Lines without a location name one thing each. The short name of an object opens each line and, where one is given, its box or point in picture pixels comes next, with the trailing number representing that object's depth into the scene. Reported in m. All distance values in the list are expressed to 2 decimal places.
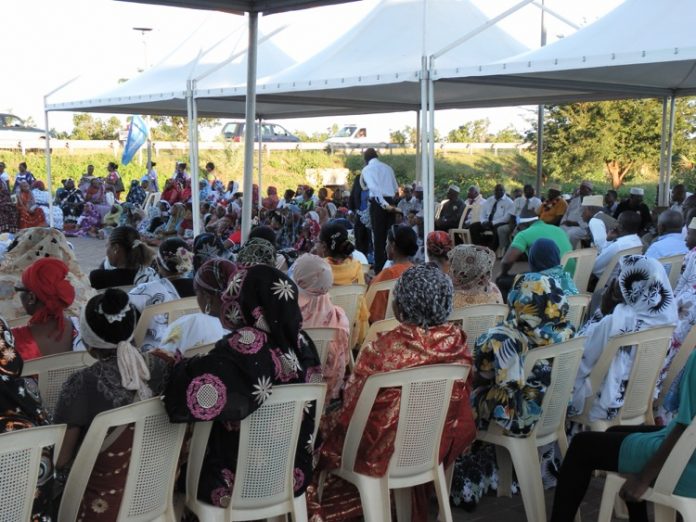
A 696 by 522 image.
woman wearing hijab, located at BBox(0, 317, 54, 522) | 2.03
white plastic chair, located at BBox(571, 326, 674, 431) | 3.43
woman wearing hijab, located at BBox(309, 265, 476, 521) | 3.00
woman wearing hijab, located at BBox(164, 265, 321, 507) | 2.35
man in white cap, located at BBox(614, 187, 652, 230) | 10.53
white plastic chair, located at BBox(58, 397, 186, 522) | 2.21
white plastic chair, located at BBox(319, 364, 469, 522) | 2.80
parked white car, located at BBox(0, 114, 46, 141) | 28.44
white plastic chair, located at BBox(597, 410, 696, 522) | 2.49
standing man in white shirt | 10.12
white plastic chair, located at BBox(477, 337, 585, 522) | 3.15
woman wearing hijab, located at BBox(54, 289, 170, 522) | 2.31
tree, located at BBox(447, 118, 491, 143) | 41.22
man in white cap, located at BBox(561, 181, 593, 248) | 10.07
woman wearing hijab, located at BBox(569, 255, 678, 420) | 3.50
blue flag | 18.95
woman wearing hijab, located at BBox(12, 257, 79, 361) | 3.22
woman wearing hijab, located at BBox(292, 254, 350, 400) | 3.55
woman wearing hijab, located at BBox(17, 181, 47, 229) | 13.15
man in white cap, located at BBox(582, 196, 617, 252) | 7.71
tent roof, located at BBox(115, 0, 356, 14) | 4.97
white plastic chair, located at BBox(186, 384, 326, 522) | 2.51
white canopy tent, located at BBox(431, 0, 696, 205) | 6.20
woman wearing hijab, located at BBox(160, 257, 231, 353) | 3.21
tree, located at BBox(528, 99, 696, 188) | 25.31
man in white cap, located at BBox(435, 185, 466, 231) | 13.00
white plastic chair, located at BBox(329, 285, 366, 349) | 4.56
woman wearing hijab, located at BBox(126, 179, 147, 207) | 18.08
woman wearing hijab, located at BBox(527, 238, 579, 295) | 3.99
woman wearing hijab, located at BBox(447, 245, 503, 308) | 4.28
